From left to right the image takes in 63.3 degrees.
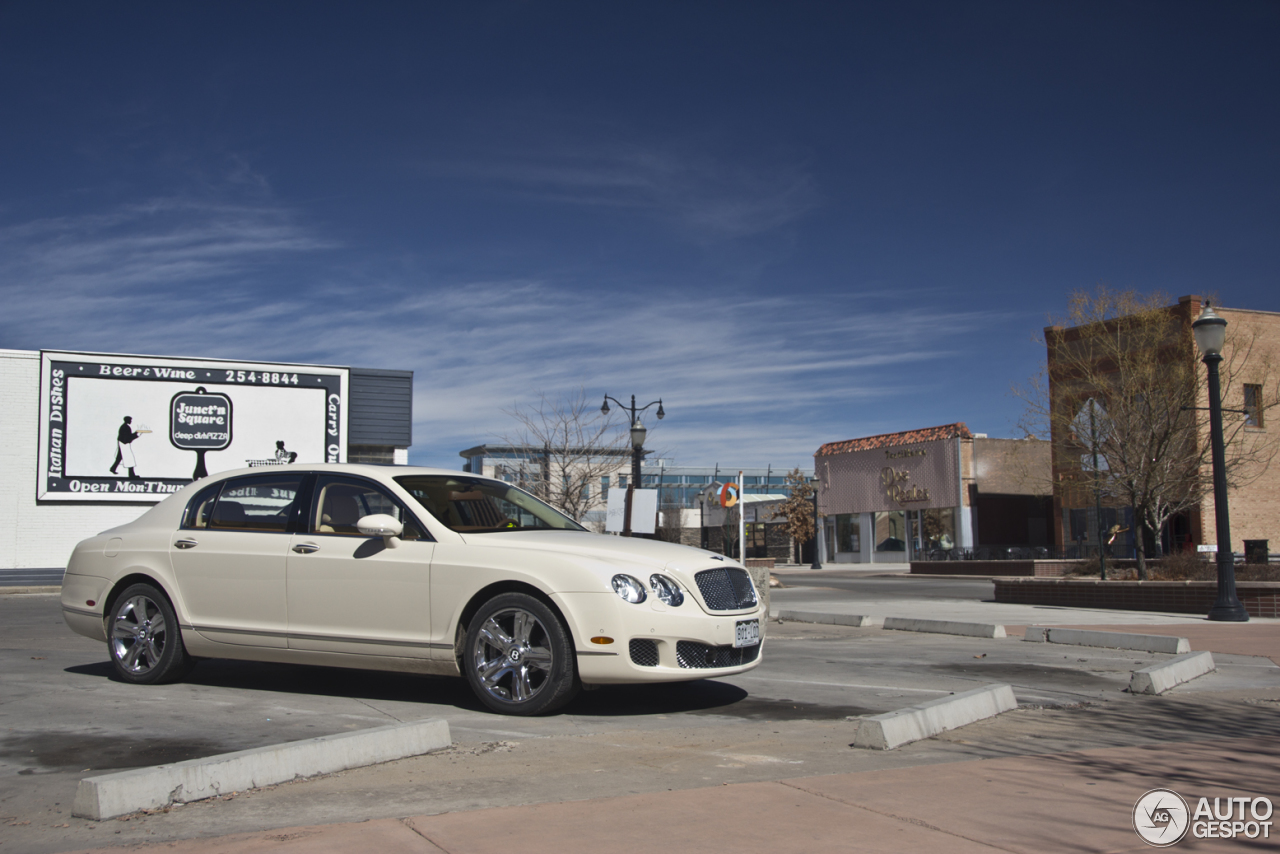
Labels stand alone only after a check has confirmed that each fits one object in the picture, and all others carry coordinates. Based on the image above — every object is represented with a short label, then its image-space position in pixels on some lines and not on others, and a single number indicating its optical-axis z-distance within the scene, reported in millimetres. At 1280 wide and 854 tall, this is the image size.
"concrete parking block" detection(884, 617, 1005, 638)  12289
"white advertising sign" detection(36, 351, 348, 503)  34812
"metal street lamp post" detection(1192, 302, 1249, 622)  14430
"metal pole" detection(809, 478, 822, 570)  45444
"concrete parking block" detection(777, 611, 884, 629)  13914
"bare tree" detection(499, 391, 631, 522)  38188
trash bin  23438
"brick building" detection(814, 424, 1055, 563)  46625
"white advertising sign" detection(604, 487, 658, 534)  15312
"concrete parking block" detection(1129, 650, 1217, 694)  7660
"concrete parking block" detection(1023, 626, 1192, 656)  10594
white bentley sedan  6172
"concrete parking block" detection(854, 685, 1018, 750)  5406
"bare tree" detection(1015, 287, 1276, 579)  25641
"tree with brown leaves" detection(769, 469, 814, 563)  57312
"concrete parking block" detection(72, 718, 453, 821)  4027
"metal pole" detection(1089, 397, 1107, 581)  27000
